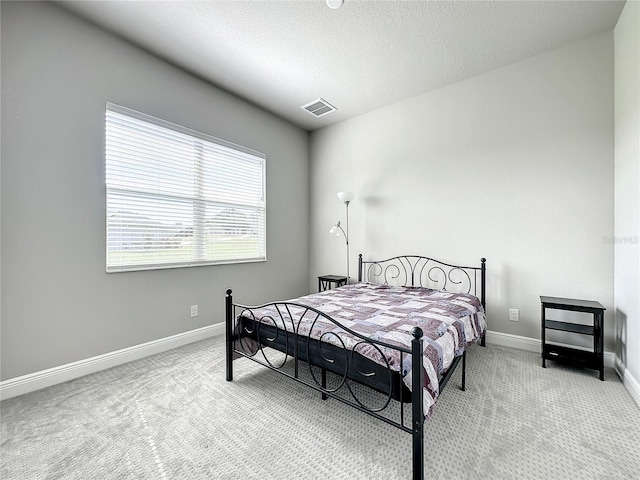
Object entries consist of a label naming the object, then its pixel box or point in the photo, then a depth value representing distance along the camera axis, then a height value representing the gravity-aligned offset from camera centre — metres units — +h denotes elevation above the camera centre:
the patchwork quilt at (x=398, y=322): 1.46 -0.57
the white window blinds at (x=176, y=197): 2.52 +0.45
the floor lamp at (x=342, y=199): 3.75 +0.54
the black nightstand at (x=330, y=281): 3.84 -0.59
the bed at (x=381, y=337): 1.37 -0.61
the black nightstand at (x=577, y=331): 2.20 -0.75
